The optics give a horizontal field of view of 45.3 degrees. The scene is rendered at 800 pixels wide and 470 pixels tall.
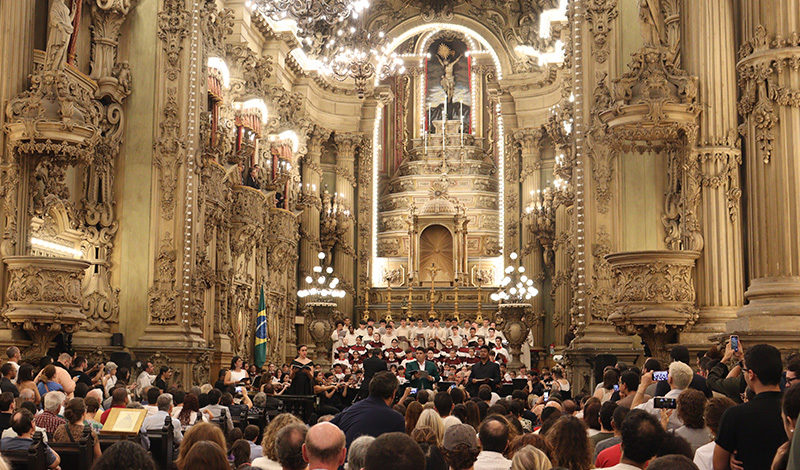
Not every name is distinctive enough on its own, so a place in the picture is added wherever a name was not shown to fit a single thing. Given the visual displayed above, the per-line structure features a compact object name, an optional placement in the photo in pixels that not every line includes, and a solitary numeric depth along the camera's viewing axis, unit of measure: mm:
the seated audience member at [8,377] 10898
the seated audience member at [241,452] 7312
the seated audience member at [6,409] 8961
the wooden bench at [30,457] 7566
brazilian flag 27203
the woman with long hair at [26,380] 11203
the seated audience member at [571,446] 5883
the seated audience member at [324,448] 4820
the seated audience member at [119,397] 10156
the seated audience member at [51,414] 9281
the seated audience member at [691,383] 8508
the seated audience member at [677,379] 7852
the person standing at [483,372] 17078
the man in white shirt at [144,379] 16703
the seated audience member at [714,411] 6508
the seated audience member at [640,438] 5168
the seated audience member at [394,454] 4023
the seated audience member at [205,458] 4695
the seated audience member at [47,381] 11867
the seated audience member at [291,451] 5230
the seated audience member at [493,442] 6305
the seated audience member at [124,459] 4035
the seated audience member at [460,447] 5734
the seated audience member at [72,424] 8875
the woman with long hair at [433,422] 7172
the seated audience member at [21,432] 8078
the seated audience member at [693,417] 6773
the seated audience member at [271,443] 6582
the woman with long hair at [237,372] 18819
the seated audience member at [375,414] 7215
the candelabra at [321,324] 31578
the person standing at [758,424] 5547
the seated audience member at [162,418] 9992
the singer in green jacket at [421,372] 16578
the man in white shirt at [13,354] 12641
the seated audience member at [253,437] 9016
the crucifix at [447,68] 40938
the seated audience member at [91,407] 10172
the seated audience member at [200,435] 5730
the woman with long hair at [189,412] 10789
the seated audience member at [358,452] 5488
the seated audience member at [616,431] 6996
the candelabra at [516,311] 30672
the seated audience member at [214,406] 12305
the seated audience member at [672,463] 3893
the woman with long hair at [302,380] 17594
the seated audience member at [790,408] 4691
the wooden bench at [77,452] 8227
